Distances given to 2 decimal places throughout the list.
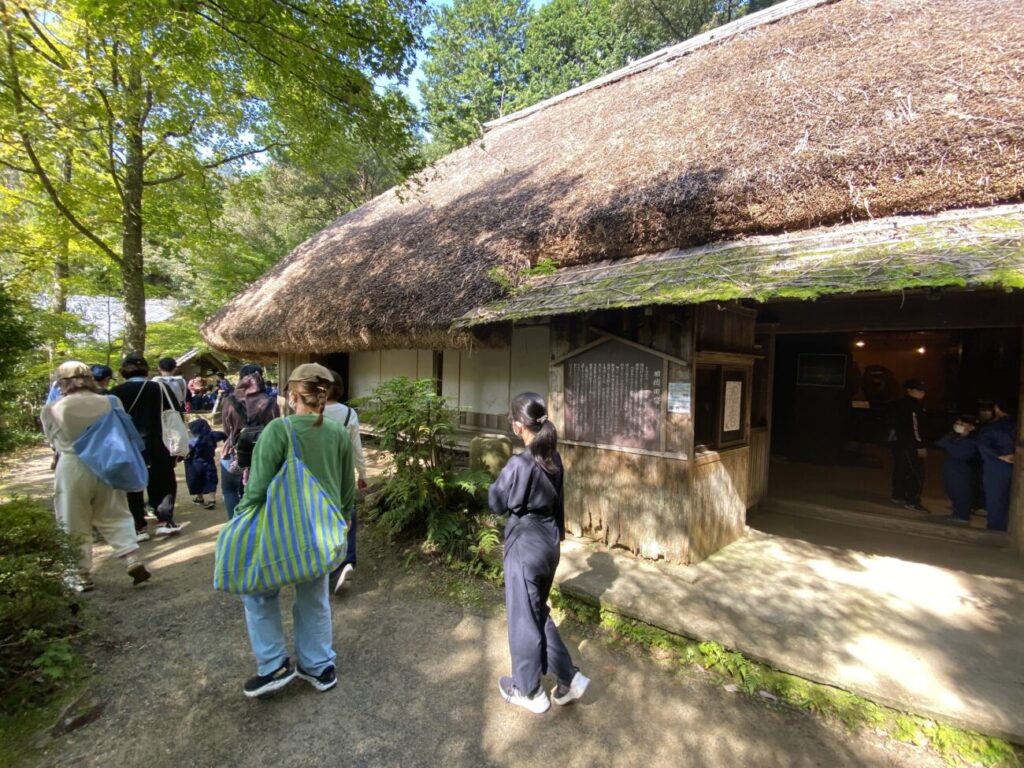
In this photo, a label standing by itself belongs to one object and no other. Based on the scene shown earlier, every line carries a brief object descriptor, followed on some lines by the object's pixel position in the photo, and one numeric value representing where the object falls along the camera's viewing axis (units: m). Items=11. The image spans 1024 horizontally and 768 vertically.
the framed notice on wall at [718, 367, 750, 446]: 4.47
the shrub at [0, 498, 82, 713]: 2.53
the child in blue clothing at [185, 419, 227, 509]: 5.86
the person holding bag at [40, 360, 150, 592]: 3.47
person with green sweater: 2.42
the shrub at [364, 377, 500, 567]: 4.39
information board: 4.10
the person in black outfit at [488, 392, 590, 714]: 2.49
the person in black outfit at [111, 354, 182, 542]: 4.68
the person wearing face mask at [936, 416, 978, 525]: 4.98
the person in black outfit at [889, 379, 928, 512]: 5.67
